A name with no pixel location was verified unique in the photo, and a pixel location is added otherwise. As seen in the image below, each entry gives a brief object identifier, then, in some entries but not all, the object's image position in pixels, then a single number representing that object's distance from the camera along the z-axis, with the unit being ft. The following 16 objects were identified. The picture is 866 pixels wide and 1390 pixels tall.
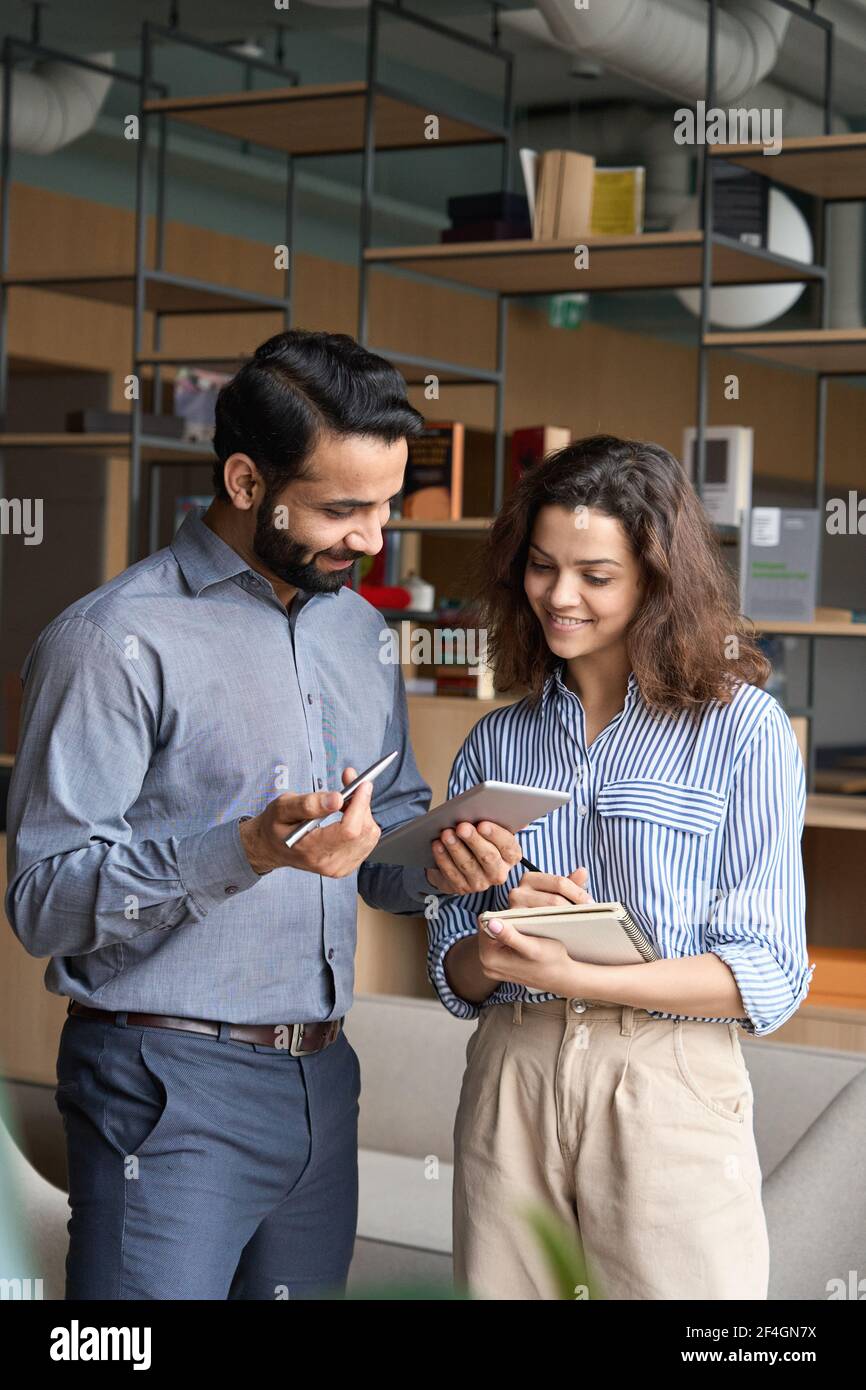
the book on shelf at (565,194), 13.05
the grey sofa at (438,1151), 7.63
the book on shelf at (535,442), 13.21
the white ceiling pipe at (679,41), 14.29
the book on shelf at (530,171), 13.15
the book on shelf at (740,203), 12.88
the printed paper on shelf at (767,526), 11.94
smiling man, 4.75
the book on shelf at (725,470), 12.28
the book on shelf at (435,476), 13.57
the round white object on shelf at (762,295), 15.85
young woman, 4.79
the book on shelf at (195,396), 15.95
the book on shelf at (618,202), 13.21
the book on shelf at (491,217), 13.43
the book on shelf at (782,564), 11.93
